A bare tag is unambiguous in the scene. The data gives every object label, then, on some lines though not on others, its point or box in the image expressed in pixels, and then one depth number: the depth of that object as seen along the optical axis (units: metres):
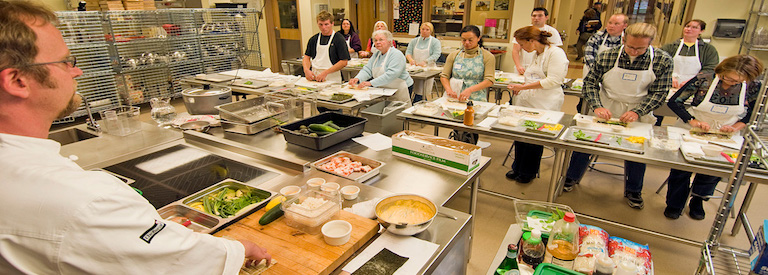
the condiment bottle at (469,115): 2.75
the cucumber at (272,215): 1.38
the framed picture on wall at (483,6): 7.68
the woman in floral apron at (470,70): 3.51
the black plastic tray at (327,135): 2.17
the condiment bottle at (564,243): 1.36
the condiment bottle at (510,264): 1.27
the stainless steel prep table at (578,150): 2.07
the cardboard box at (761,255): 1.44
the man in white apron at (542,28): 4.91
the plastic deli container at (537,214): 1.59
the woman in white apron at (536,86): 3.27
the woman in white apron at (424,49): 5.68
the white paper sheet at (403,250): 1.23
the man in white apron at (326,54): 4.38
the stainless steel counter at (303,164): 1.49
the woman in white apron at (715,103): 2.60
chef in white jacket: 0.76
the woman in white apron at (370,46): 5.44
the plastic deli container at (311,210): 1.33
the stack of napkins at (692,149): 2.19
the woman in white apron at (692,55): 4.11
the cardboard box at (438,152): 1.92
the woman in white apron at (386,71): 3.94
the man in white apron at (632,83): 2.74
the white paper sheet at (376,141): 2.29
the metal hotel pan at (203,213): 1.40
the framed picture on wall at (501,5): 7.48
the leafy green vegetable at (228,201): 1.48
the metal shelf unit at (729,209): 1.46
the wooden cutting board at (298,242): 1.18
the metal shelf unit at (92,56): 4.70
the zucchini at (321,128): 2.26
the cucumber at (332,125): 2.33
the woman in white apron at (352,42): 6.24
